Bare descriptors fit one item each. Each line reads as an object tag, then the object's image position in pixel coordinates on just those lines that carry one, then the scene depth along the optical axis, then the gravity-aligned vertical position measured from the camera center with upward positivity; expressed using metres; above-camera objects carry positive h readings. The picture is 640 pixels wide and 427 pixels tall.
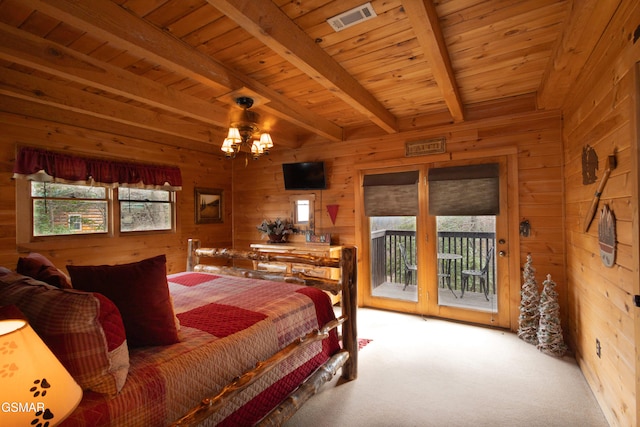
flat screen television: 4.53 +0.55
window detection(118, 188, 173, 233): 4.14 +0.09
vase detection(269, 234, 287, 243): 4.79 -0.39
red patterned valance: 3.23 +0.56
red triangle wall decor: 4.50 +0.01
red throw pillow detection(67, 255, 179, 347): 1.40 -0.37
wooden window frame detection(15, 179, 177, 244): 3.24 -0.03
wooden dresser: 4.14 -0.55
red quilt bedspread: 1.17 -0.67
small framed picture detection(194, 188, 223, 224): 5.02 +0.16
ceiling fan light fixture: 2.68 +0.70
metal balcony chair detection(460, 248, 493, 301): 3.63 -0.81
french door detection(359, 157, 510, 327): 3.49 -0.40
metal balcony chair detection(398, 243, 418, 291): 4.11 -0.77
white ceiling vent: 1.80 +1.18
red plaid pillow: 1.02 -0.39
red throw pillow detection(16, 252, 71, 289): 1.47 -0.27
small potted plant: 4.78 -0.25
